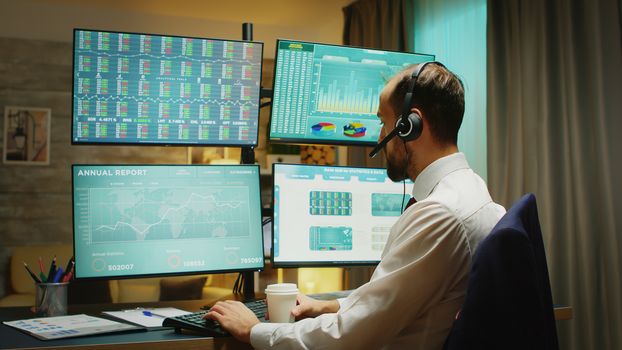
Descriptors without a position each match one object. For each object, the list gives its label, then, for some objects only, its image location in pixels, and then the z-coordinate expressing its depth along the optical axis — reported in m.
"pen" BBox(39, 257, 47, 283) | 1.79
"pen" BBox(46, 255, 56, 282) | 1.79
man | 1.24
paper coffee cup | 1.57
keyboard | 1.46
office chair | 1.03
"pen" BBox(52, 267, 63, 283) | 1.78
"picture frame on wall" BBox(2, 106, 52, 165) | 5.33
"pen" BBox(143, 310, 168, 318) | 1.74
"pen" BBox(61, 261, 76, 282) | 1.80
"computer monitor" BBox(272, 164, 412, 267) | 2.11
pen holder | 1.75
